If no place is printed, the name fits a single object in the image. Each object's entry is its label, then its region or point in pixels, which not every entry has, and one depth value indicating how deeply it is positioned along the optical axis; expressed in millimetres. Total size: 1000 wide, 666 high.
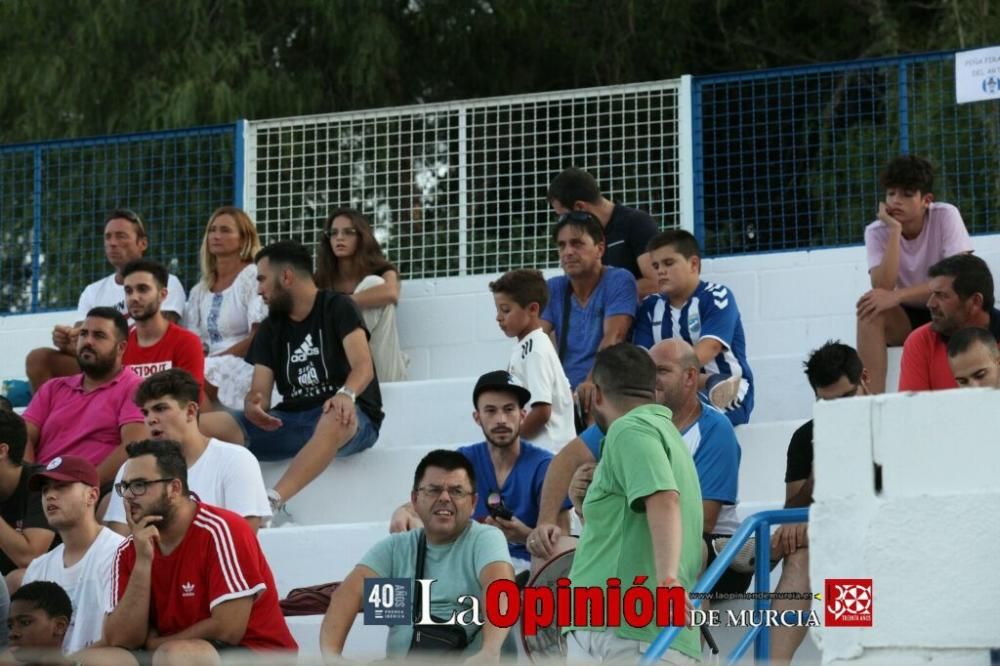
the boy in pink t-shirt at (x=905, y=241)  17984
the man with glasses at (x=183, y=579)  13891
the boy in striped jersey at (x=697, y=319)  17141
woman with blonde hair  20312
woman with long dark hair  20328
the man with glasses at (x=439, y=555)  13898
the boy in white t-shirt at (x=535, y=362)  17078
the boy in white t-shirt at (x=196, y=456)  15992
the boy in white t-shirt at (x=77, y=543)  14992
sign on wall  20484
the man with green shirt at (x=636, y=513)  11906
